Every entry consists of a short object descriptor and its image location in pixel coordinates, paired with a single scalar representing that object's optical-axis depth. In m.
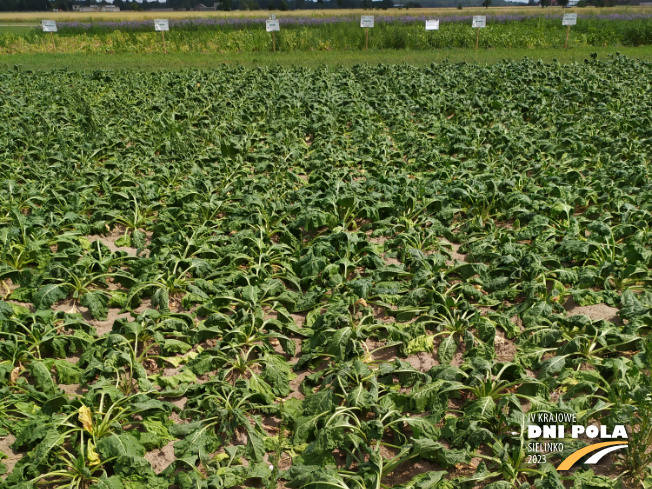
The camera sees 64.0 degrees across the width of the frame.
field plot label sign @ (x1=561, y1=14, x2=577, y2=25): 22.28
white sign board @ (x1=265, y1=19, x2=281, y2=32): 22.67
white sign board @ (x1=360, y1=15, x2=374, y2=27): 23.50
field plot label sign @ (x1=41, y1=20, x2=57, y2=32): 24.43
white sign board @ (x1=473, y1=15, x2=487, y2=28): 22.86
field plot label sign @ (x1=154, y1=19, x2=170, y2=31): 23.45
